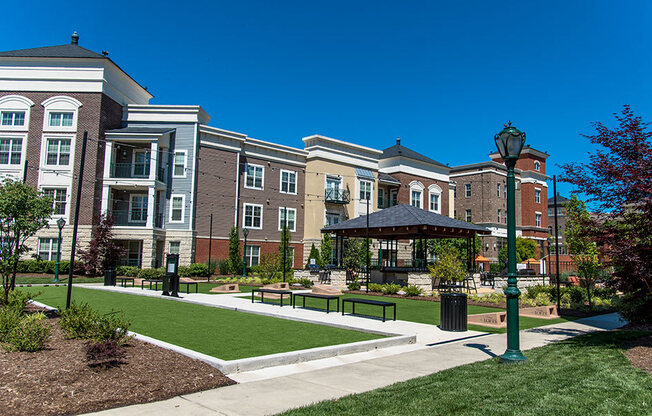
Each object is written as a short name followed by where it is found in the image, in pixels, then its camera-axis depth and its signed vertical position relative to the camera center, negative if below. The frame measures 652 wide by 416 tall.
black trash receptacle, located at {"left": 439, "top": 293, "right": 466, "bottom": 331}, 11.91 -1.37
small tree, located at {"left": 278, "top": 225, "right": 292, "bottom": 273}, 37.36 +0.28
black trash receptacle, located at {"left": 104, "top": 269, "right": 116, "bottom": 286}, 24.16 -1.48
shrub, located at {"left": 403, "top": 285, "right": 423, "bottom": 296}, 21.20 -1.52
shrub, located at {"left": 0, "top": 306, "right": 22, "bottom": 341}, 7.51 -1.22
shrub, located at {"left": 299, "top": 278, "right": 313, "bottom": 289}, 24.89 -1.56
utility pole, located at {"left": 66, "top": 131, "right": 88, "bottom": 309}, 10.91 +0.09
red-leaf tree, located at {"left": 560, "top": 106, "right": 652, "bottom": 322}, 8.80 +1.22
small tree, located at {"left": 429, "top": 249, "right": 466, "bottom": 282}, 21.94 -0.53
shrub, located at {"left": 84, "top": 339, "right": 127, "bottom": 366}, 6.39 -1.45
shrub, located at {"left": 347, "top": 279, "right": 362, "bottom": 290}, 23.80 -1.54
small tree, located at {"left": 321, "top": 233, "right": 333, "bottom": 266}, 39.81 +0.45
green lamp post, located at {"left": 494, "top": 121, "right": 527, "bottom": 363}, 8.02 +0.44
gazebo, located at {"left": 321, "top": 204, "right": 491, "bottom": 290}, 24.95 +1.67
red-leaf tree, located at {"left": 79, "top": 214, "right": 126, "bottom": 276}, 30.50 -0.11
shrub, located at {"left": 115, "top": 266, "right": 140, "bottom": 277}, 30.57 -1.36
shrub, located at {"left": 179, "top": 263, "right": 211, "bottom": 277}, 32.25 -1.28
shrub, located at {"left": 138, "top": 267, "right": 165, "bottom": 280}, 29.12 -1.42
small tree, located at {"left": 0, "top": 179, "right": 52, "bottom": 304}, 11.02 +0.76
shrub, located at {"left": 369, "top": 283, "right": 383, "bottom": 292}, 22.77 -1.53
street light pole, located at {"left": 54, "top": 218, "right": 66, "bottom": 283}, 25.70 -0.93
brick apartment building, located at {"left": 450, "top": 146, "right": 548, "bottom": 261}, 55.66 +7.80
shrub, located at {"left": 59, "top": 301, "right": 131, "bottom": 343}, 7.52 -1.29
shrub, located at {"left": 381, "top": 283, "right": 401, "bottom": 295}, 21.94 -1.51
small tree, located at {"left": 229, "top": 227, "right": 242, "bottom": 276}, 35.12 -0.01
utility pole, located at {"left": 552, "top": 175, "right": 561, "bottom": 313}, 16.42 -1.19
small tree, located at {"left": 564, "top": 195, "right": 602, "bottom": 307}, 17.84 +0.55
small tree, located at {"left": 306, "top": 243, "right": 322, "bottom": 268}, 39.41 -0.10
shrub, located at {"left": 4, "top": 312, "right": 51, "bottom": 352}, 6.95 -1.36
